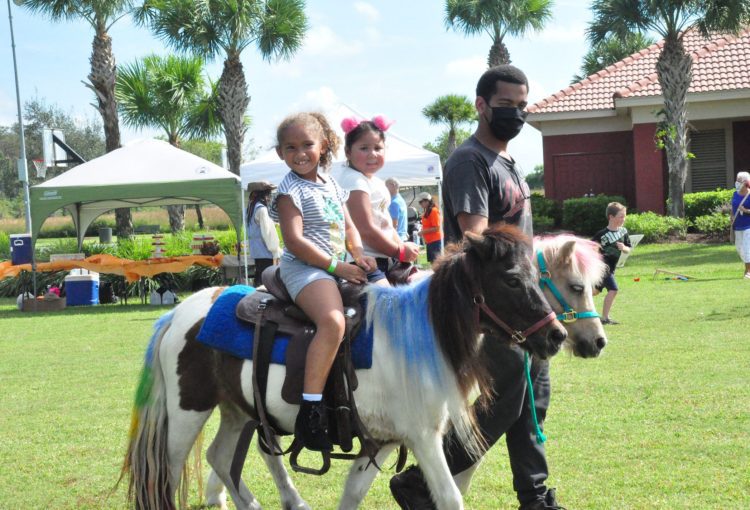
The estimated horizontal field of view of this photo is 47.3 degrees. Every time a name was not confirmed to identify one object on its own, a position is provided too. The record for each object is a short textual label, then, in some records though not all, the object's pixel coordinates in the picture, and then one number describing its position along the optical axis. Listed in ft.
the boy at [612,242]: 39.78
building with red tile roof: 97.96
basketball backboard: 73.77
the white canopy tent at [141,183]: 58.44
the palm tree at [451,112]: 188.24
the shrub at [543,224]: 96.94
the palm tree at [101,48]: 84.23
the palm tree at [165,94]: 114.73
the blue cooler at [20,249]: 67.82
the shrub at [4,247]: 112.57
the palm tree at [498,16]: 118.83
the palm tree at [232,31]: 90.94
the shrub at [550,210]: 101.50
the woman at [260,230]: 34.88
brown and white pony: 12.65
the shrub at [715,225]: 83.66
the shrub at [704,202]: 88.48
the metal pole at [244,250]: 57.57
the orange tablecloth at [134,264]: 60.95
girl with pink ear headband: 15.16
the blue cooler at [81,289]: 64.85
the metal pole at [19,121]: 88.48
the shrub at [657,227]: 84.99
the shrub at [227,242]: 71.67
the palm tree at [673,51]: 87.10
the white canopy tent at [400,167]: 59.36
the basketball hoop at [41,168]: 76.78
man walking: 14.14
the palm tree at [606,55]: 154.71
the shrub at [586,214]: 94.07
